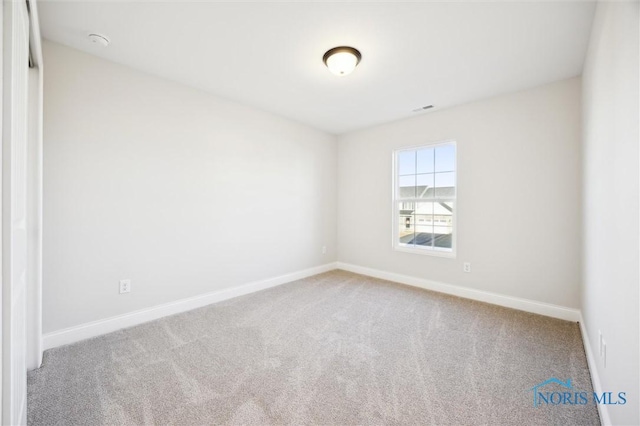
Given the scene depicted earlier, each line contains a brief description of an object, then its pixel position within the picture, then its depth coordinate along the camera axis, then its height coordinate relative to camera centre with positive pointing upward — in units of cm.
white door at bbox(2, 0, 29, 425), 96 -4
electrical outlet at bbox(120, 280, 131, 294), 249 -76
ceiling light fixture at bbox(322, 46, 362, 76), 221 +130
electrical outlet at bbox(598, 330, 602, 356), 162 -81
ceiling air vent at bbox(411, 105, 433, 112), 342 +137
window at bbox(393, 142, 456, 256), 360 +17
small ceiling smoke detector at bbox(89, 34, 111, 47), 207 +134
